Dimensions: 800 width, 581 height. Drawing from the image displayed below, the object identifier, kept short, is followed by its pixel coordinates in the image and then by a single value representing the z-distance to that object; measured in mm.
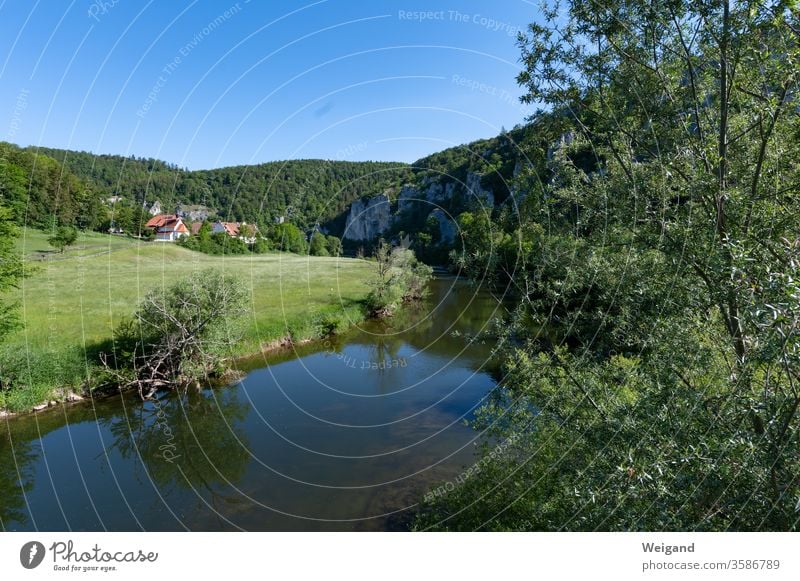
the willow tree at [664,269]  4824
